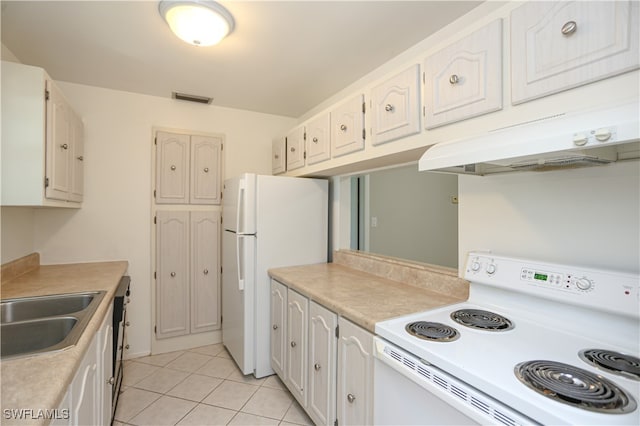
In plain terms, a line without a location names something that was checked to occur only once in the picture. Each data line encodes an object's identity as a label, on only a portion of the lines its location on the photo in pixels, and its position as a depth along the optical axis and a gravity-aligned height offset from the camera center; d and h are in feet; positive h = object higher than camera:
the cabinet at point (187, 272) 9.65 -2.03
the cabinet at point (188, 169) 9.68 +1.41
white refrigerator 8.07 -0.85
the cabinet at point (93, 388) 3.23 -2.29
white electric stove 2.62 -1.56
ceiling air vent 9.45 +3.66
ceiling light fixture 5.11 +3.42
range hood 2.58 +0.71
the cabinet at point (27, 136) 5.32 +1.36
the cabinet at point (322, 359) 4.68 -2.80
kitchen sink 4.02 -1.69
